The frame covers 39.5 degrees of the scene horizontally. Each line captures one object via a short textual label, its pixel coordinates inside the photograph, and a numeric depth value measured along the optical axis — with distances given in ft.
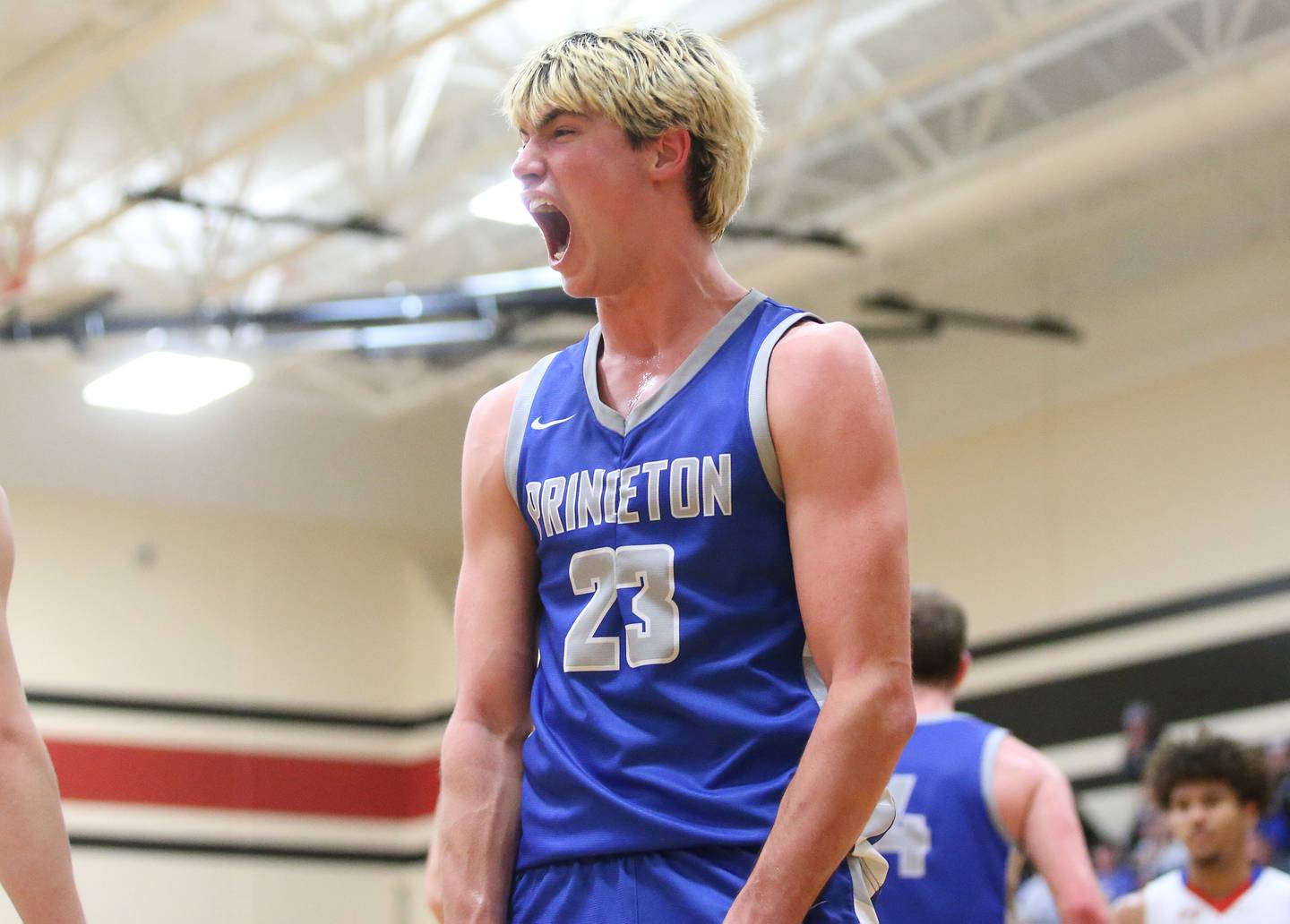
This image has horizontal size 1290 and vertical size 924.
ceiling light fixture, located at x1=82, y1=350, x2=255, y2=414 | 43.21
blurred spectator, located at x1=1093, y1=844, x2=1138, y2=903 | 40.32
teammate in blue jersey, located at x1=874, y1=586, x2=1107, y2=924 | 14.28
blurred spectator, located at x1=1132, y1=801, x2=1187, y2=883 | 36.99
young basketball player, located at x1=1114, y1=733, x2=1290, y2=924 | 17.44
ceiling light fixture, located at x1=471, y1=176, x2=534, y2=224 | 37.01
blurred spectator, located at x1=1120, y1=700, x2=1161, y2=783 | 43.91
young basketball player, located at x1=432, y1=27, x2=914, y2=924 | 7.15
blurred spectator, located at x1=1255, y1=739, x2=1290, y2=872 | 36.04
